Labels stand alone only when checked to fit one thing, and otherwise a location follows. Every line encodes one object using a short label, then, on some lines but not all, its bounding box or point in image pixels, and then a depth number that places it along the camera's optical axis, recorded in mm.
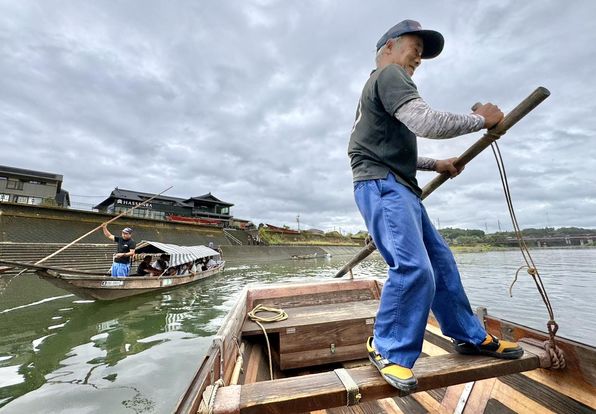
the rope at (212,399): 1112
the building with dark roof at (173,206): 42134
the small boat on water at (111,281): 7176
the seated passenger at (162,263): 12367
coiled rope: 3008
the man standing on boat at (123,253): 8875
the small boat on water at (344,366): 1214
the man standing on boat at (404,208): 1365
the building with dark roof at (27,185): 29812
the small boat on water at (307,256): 33150
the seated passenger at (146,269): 11055
